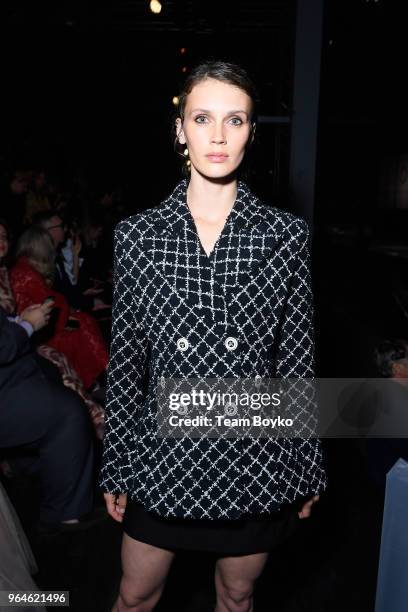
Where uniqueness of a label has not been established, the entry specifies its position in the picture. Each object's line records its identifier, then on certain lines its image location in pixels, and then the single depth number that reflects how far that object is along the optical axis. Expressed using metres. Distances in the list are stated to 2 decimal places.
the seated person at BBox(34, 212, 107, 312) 4.45
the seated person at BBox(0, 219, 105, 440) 3.14
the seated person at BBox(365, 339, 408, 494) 3.09
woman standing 1.44
